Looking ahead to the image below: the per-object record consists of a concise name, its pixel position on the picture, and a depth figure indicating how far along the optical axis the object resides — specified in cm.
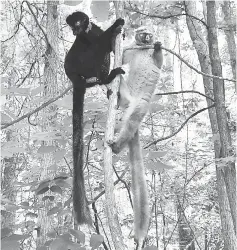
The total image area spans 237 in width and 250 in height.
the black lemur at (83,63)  308
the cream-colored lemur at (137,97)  313
